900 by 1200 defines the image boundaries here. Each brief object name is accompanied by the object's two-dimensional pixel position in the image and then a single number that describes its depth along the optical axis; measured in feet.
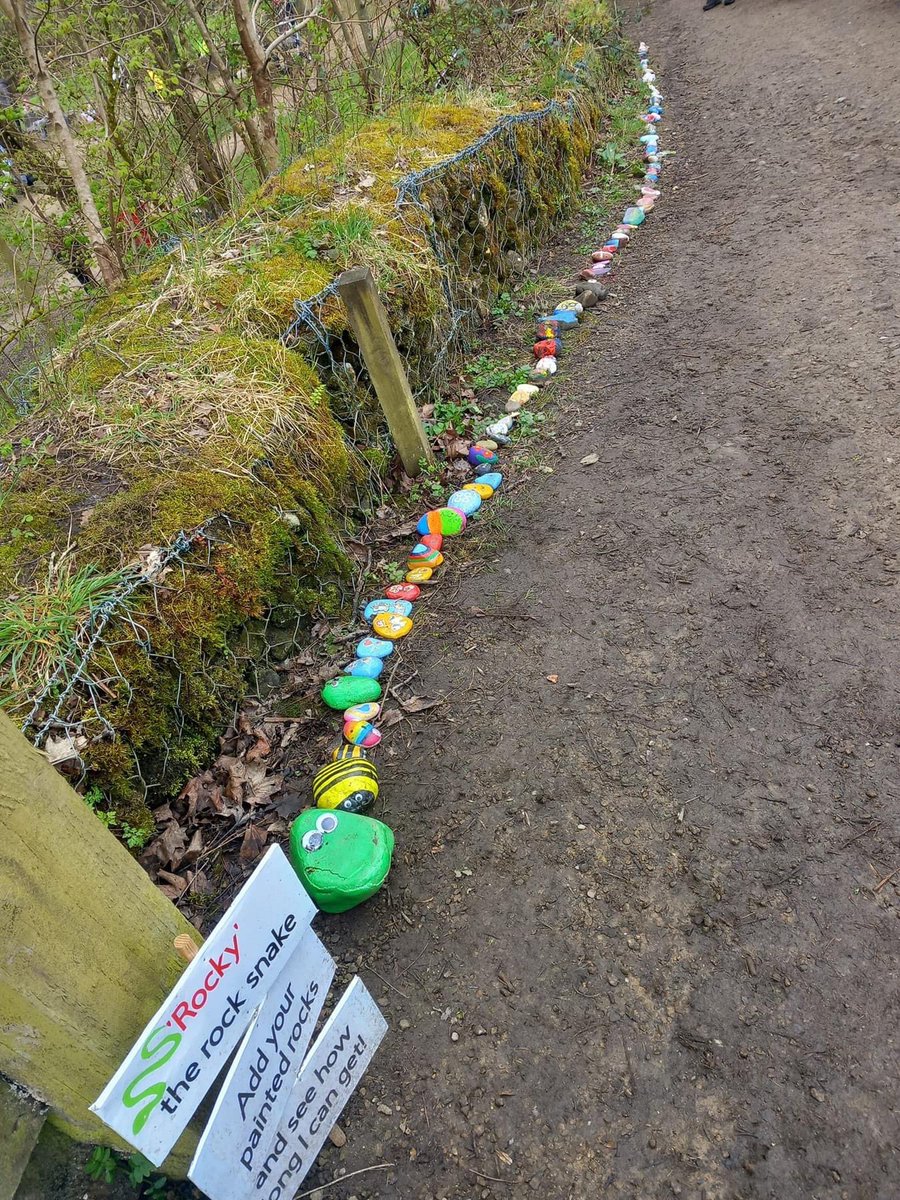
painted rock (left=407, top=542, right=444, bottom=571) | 10.92
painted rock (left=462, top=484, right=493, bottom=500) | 12.03
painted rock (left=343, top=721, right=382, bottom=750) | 8.68
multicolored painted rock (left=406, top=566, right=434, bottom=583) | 10.73
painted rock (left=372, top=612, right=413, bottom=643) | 9.93
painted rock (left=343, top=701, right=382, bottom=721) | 8.90
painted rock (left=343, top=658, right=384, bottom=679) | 9.41
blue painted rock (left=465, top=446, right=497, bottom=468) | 12.71
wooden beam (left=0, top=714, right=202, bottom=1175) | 3.53
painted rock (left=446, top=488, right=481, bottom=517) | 11.77
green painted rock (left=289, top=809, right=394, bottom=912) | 6.86
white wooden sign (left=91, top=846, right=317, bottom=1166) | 3.58
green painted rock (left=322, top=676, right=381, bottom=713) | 9.13
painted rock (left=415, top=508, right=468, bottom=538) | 11.35
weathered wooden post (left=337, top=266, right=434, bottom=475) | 10.52
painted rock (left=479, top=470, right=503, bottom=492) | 12.16
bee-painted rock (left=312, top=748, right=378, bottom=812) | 7.77
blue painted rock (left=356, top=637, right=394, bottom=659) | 9.68
